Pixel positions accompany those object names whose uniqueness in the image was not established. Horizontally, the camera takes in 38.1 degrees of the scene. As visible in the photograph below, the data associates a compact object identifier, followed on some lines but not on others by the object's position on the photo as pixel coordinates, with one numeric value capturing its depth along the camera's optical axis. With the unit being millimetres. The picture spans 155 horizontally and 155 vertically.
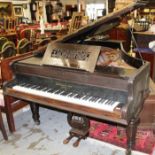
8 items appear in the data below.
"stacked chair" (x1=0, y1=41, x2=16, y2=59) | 4098
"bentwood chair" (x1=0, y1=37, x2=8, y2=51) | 5078
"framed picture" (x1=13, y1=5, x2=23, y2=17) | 10805
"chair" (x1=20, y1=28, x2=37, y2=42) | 6201
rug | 2546
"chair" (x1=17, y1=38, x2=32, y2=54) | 4406
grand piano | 1986
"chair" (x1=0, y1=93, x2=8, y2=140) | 2658
